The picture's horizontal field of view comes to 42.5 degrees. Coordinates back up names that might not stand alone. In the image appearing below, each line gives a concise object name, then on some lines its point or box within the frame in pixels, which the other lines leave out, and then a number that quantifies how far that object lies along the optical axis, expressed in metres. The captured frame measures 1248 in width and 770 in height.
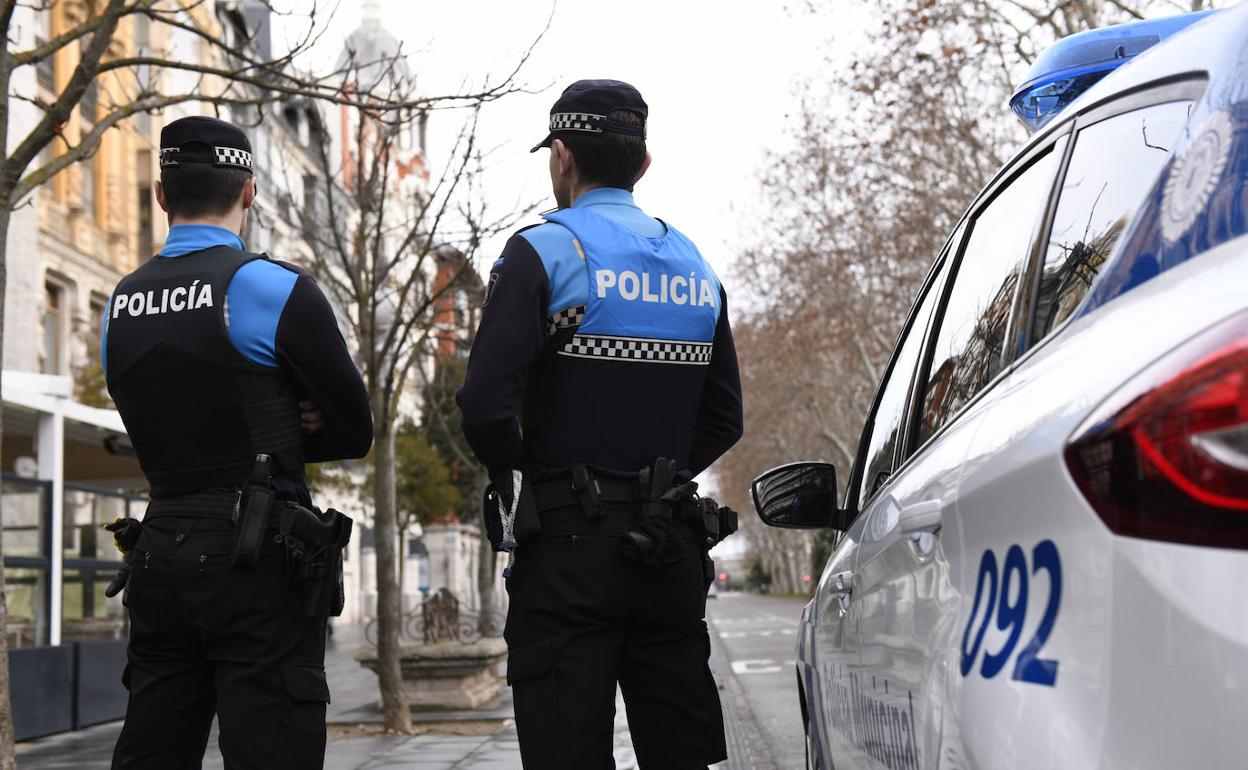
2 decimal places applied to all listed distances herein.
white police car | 1.52
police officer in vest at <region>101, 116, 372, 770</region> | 3.51
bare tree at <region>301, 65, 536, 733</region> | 13.21
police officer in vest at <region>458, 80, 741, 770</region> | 3.44
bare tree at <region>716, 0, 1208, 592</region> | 20.22
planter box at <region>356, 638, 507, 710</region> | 15.15
